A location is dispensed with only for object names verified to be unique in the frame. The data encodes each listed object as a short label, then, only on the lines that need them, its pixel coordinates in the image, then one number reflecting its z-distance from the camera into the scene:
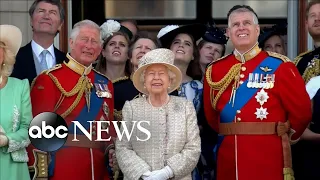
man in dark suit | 13.12
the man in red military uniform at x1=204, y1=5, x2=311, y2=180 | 11.73
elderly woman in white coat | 10.92
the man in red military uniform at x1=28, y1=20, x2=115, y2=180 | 11.55
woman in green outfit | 10.90
